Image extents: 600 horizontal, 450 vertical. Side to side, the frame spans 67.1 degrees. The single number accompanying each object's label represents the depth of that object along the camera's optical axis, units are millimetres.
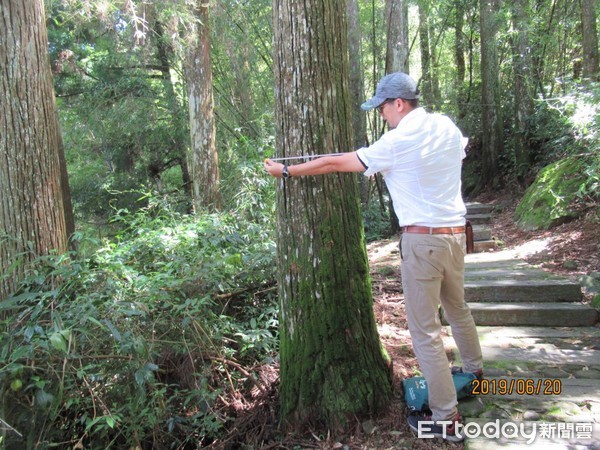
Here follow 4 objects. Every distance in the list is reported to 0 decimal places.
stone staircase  2893
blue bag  3104
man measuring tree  2861
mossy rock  7898
